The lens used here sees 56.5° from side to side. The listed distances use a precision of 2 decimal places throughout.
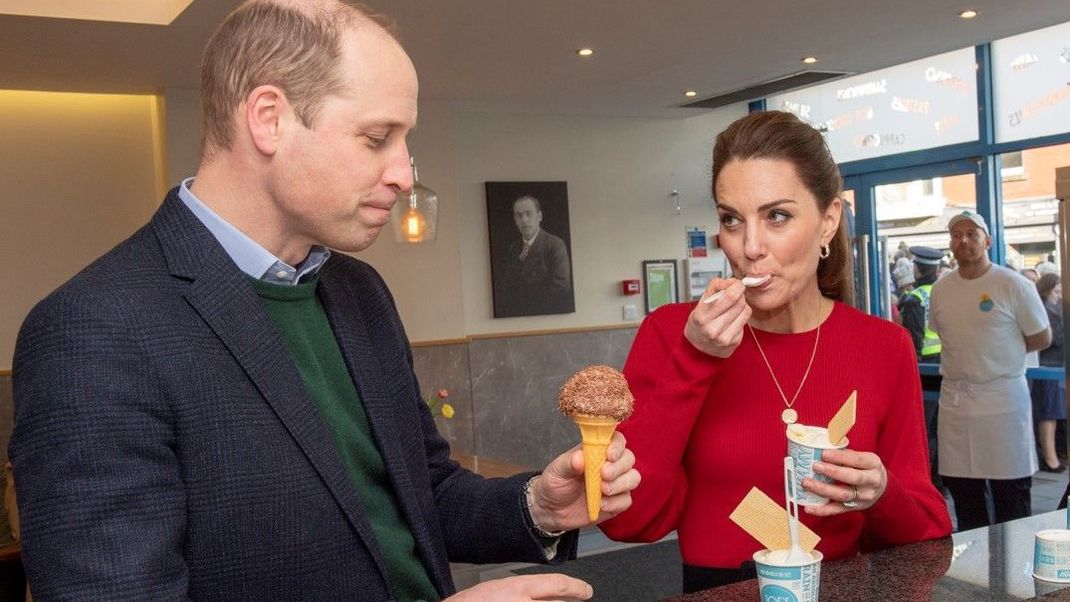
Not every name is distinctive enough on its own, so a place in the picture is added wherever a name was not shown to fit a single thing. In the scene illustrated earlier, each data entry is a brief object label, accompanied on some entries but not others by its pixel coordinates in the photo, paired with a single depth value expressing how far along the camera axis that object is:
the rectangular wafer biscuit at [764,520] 1.52
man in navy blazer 1.13
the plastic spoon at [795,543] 1.44
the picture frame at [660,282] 8.81
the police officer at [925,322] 7.50
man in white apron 5.40
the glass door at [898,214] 7.41
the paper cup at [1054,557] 1.66
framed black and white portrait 8.05
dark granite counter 1.63
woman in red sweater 1.91
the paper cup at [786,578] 1.43
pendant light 6.38
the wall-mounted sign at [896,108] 7.30
